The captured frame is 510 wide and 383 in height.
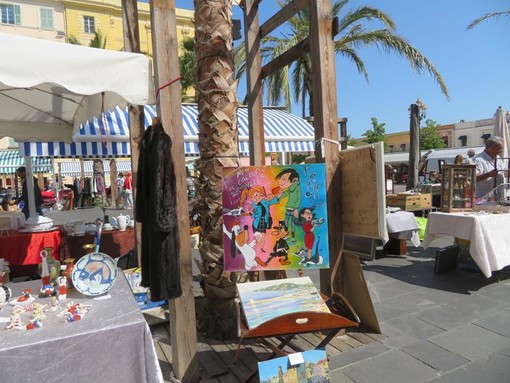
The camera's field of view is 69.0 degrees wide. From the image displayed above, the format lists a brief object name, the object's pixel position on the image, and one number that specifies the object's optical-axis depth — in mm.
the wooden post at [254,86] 4375
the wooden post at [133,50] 4172
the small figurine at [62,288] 2391
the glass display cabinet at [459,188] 5102
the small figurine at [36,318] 1945
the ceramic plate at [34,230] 4816
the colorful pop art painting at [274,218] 2998
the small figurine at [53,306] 2216
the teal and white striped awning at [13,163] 20120
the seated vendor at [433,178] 13167
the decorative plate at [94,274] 2412
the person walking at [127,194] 17416
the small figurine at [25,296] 2404
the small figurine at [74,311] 2021
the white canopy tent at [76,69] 2346
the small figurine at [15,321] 1937
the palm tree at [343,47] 11500
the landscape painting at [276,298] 2514
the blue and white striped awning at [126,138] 6574
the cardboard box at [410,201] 8172
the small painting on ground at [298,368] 2217
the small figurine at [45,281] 2502
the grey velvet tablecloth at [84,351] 1727
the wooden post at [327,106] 3299
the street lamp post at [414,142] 10867
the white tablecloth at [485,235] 4465
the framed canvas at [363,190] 2902
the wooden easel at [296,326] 2318
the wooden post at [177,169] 2539
